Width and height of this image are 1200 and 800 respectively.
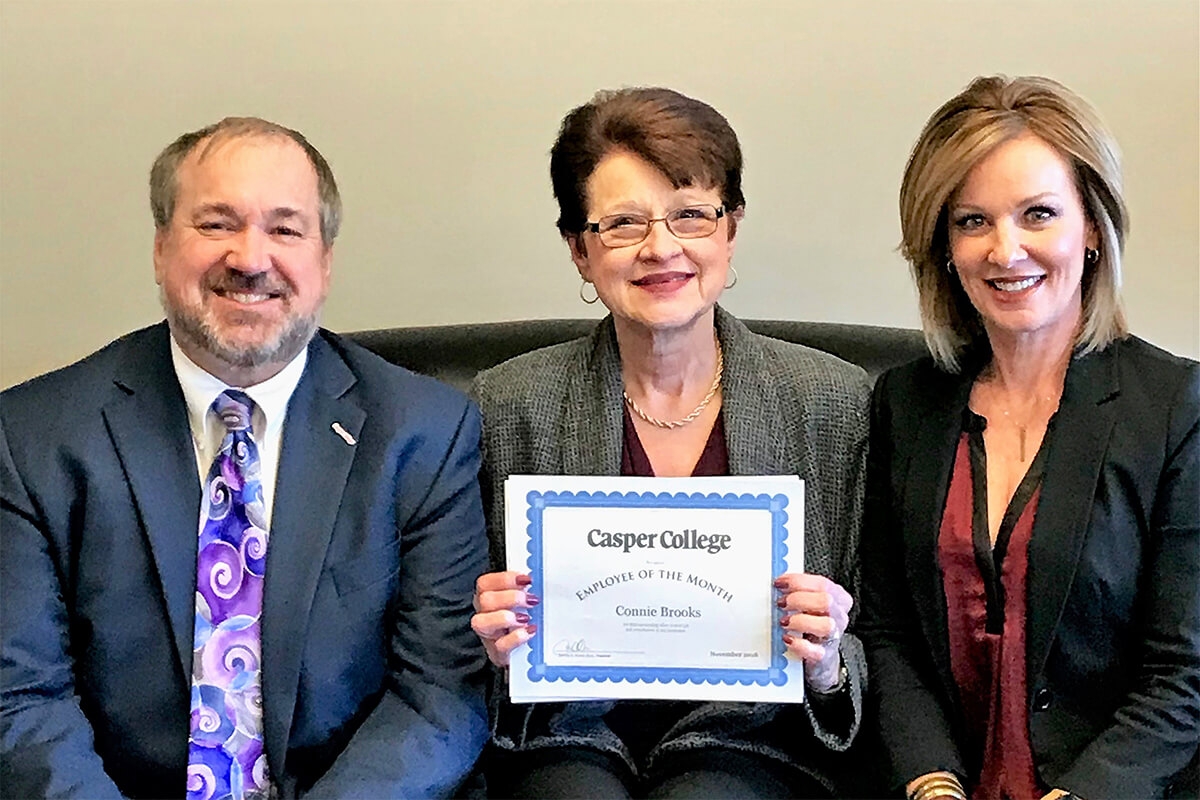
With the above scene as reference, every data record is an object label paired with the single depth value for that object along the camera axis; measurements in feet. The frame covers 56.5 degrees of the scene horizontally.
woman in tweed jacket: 5.45
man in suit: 4.93
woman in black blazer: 4.91
